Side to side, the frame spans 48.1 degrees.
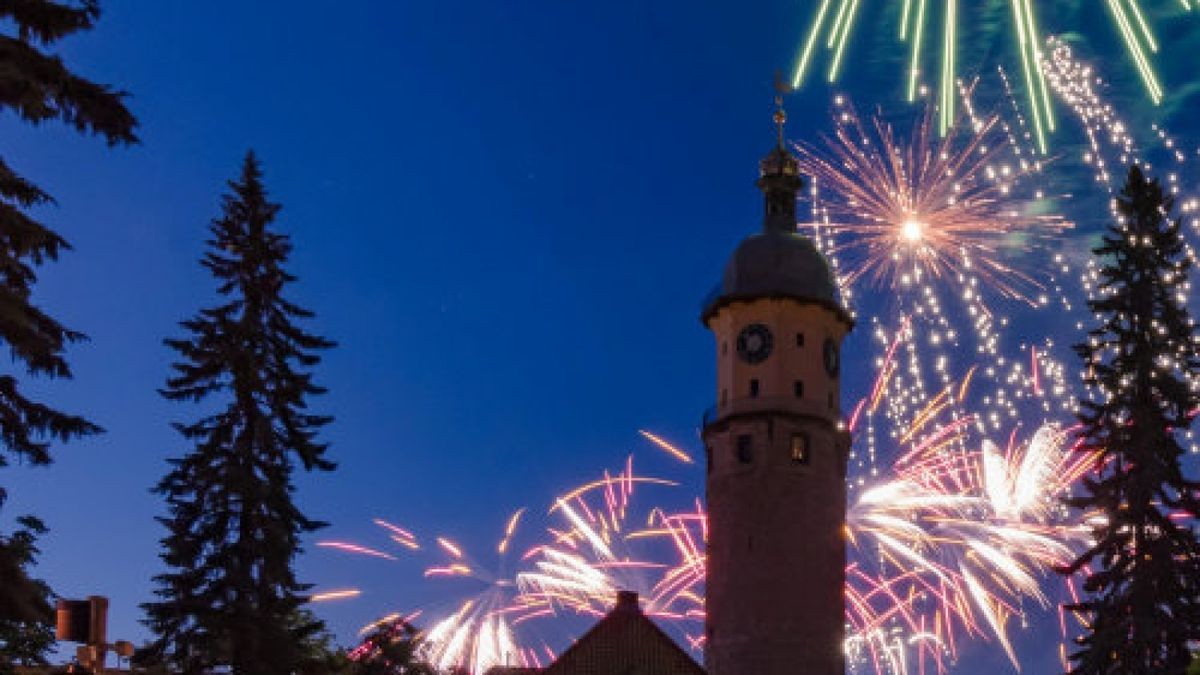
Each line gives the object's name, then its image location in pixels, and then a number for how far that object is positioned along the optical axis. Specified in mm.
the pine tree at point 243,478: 29094
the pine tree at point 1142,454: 33781
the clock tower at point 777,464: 48875
